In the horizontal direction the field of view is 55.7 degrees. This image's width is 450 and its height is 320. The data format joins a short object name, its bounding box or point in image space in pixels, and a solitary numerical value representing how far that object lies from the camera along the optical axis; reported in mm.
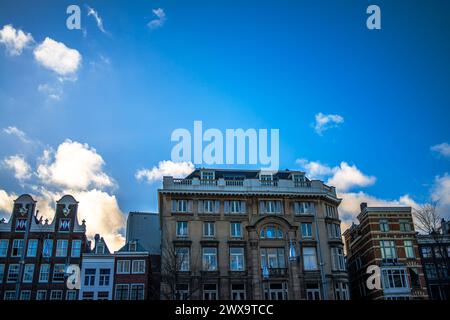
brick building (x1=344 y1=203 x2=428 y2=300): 50031
